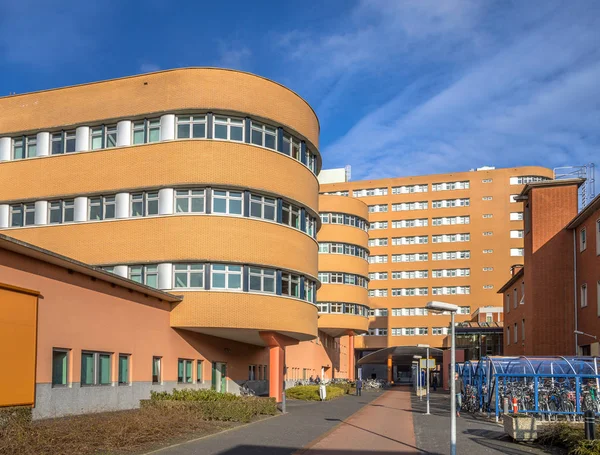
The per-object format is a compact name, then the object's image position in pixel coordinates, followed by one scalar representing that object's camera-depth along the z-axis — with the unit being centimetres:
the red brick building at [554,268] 3834
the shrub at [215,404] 2458
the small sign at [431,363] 3355
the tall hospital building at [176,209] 2927
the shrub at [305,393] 4278
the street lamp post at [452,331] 1372
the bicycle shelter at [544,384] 2642
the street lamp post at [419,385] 5039
